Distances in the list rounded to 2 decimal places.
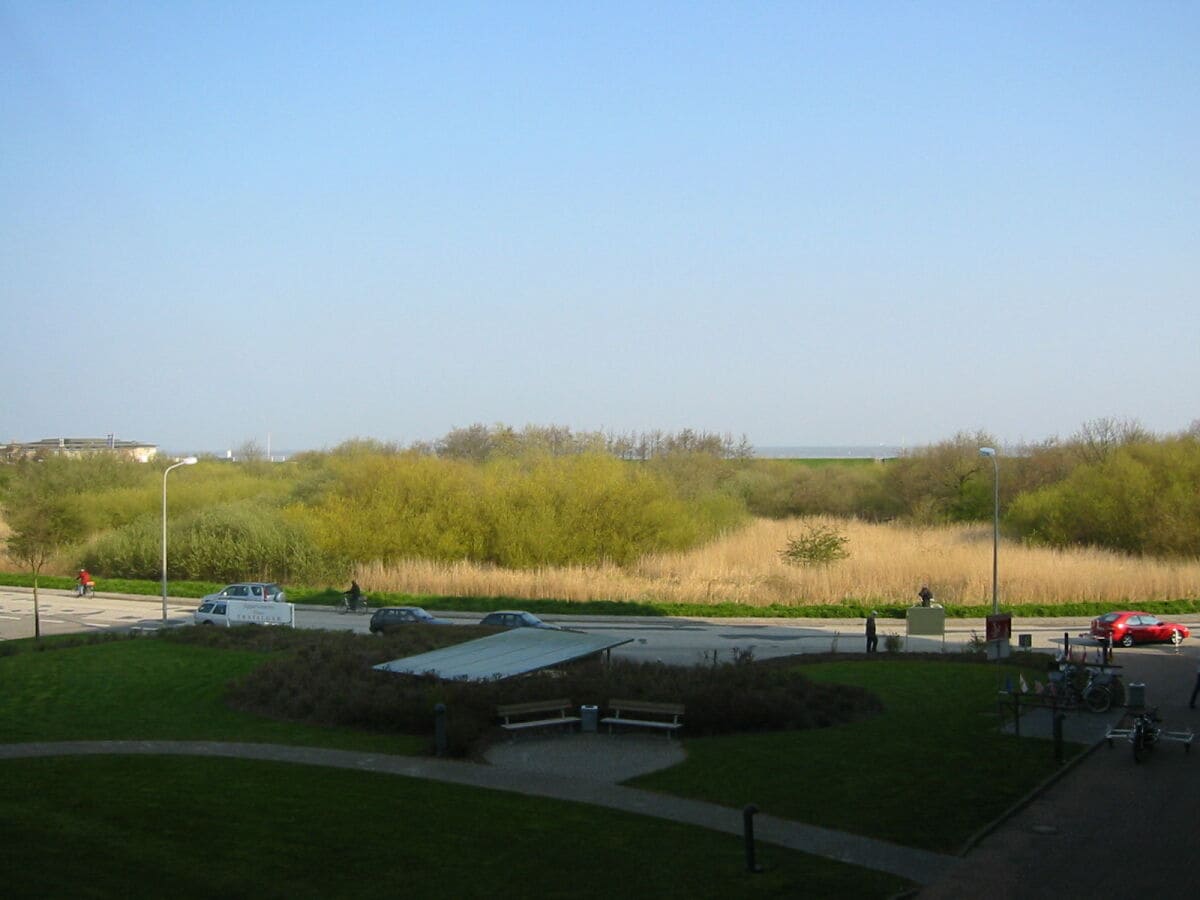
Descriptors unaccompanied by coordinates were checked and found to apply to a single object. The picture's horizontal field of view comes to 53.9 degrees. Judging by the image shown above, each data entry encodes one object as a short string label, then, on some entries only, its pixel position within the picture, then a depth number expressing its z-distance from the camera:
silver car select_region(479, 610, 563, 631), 37.00
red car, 37.25
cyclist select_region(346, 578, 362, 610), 45.88
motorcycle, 18.02
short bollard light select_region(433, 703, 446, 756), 18.70
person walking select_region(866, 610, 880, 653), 32.81
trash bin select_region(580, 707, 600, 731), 20.92
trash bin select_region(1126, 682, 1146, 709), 21.28
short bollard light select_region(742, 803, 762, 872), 11.92
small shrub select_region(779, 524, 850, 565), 52.41
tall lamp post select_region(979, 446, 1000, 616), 40.41
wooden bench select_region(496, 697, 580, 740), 20.25
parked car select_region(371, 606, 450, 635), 38.12
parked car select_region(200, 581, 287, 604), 43.56
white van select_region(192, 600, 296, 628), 38.62
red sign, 22.88
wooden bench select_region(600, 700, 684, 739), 20.28
